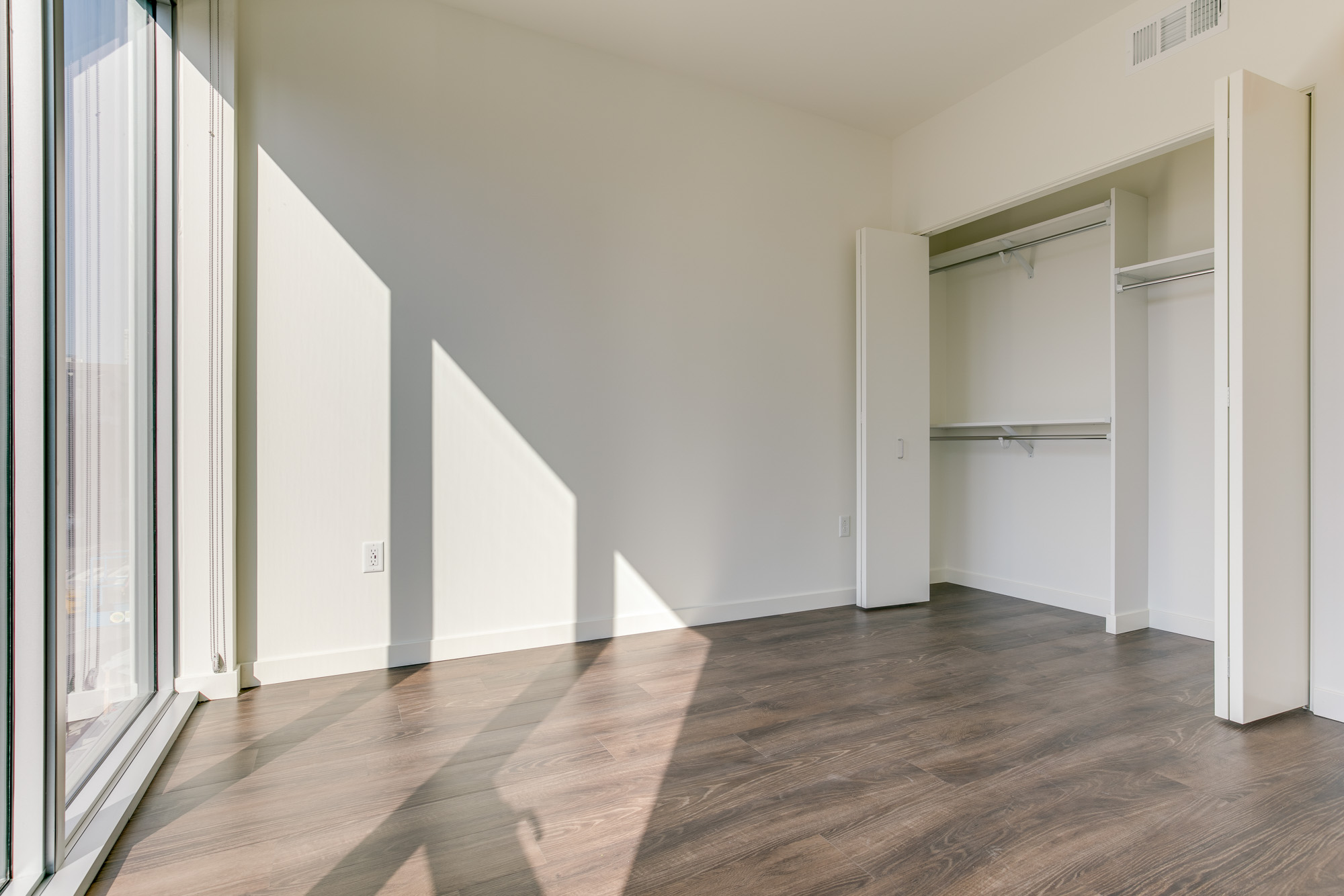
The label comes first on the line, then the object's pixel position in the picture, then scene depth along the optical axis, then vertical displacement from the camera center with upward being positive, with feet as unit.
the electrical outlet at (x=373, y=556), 8.72 -1.42
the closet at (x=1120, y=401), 7.14 +0.64
